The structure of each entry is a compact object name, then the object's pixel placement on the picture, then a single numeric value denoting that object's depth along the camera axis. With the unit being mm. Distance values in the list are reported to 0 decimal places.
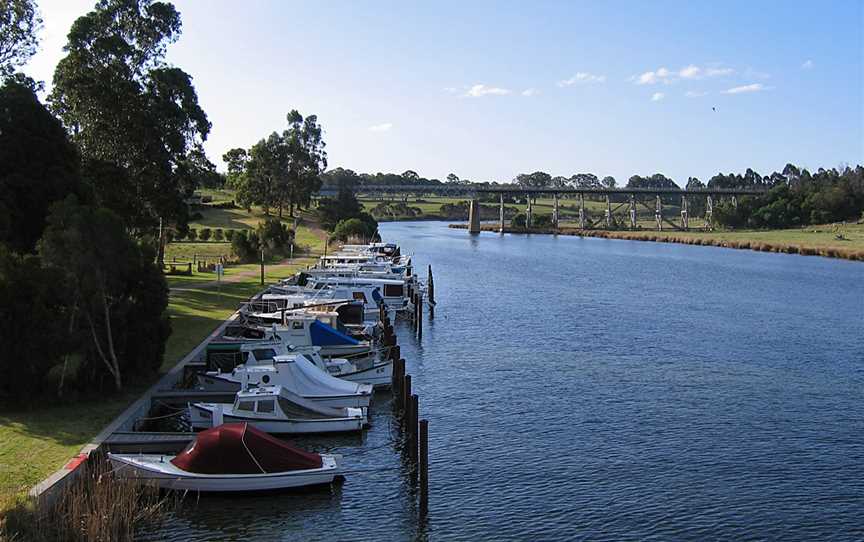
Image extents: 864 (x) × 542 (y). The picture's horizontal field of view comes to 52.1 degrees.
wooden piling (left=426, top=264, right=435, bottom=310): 66969
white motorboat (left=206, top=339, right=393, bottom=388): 36625
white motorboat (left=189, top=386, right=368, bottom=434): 29623
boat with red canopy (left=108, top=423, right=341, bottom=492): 24141
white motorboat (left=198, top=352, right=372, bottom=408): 32375
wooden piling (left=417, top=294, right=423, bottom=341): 53506
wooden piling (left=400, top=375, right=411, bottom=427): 33188
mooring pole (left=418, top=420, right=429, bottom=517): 25016
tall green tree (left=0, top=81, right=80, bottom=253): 37250
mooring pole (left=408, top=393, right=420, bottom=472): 28562
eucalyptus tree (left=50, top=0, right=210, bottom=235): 51938
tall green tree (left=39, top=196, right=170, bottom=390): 29297
